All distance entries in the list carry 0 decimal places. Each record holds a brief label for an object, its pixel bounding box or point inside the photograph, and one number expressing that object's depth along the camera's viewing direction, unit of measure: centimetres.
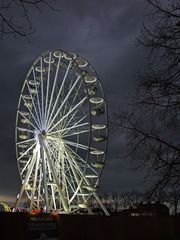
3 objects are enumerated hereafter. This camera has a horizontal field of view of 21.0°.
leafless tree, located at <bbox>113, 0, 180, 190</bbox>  973
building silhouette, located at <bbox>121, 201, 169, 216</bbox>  7370
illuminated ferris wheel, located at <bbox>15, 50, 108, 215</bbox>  3934
